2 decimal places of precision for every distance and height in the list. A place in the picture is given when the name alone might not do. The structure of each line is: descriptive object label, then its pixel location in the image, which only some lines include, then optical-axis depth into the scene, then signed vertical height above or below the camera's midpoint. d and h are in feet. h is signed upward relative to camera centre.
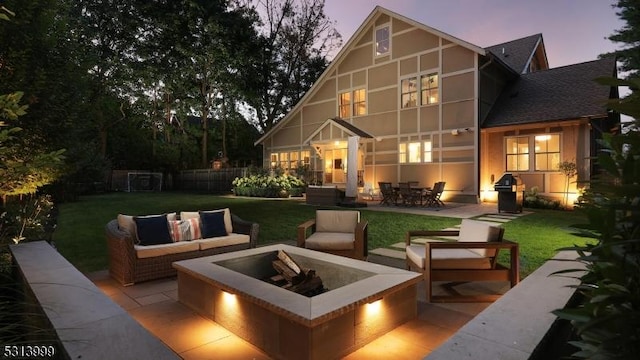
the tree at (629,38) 42.29 +17.24
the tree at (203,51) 76.13 +27.52
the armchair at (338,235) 15.49 -3.02
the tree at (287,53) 86.48 +31.20
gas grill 34.65 -2.23
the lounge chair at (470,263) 11.77 -3.26
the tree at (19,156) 10.09 +0.65
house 40.91 +7.85
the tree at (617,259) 2.81 -0.76
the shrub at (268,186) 55.11 -2.11
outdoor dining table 40.75 -2.46
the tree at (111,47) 70.49 +27.40
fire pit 7.81 -3.47
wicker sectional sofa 13.39 -3.27
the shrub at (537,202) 39.02 -3.44
